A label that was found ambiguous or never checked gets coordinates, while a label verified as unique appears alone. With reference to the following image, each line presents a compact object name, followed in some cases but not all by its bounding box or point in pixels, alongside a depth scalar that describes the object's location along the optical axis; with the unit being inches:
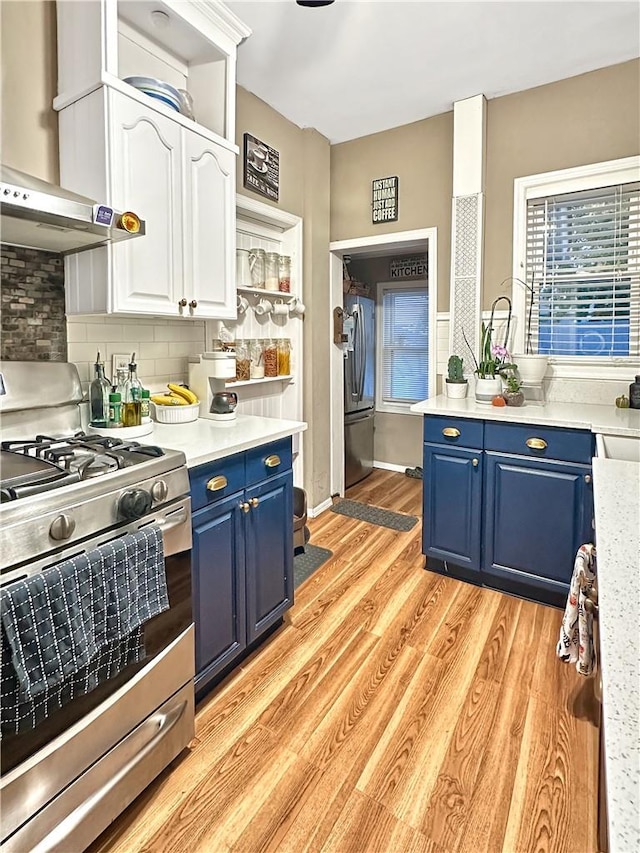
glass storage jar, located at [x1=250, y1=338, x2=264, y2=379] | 125.9
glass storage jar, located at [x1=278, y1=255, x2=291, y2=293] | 132.6
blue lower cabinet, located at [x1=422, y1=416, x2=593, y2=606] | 92.4
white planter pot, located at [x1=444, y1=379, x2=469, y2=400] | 118.0
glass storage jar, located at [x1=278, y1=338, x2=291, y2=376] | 133.9
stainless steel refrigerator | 169.8
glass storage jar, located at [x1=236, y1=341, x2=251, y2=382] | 119.3
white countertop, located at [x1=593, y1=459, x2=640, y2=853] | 18.4
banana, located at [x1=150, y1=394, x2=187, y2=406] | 86.4
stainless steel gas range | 42.6
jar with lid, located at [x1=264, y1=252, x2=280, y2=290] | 127.7
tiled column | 120.1
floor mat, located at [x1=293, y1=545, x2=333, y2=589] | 110.3
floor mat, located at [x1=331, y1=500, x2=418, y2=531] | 141.2
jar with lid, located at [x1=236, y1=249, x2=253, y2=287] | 119.4
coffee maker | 93.8
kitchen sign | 183.2
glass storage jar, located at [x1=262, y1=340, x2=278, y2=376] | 129.7
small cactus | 117.8
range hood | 53.4
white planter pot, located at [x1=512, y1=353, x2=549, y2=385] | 111.5
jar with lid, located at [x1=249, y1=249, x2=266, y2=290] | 123.7
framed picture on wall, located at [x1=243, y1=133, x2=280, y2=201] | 117.4
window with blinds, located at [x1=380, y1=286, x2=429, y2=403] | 187.9
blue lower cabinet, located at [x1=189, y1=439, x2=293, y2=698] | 67.1
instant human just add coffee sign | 138.1
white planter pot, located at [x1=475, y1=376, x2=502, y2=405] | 112.1
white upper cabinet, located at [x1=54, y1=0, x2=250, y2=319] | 70.4
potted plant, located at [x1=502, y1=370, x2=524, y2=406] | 108.9
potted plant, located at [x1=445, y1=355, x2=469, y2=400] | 118.0
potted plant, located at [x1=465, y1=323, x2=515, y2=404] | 112.3
